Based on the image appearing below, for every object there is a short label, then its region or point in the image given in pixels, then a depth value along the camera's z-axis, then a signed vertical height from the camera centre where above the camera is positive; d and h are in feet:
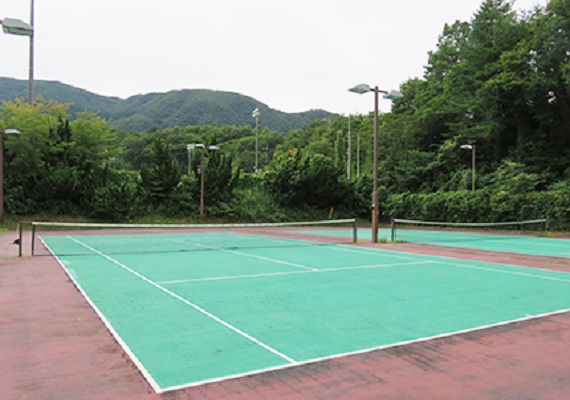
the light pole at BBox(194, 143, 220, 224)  91.91 +4.05
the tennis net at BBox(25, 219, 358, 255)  47.80 -4.58
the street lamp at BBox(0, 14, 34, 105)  25.36 +9.45
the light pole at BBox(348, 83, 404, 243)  51.98 +6.34
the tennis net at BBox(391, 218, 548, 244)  65.84 -4.22
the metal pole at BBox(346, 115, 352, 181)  188.48 +16.31
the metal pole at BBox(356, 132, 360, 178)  208.44 +27.62
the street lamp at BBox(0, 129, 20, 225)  67.21 +5.95
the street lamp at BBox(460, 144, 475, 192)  98.74 +5.78
